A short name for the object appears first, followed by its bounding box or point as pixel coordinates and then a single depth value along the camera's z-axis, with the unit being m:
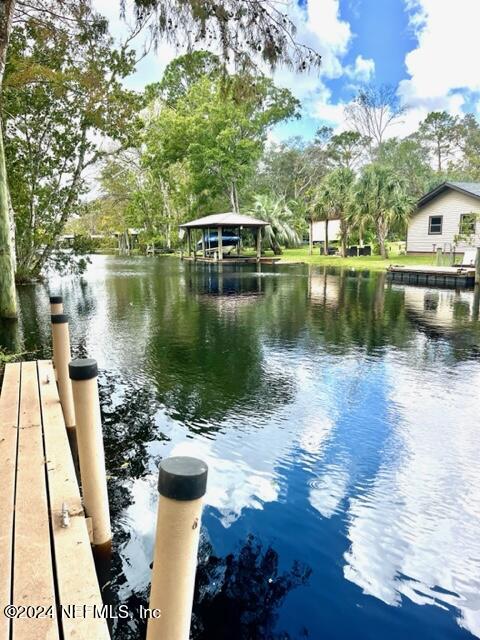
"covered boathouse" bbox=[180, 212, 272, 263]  27.19
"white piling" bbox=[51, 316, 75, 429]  4.18
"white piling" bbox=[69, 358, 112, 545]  2.69
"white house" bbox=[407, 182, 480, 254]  24.70
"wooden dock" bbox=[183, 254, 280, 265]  29.03
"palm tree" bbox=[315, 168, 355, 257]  28.05
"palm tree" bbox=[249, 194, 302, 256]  34.47
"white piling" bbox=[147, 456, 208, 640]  1.36
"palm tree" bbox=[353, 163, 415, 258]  24.89
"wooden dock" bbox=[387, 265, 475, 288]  16.75
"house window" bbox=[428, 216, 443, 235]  26.85
